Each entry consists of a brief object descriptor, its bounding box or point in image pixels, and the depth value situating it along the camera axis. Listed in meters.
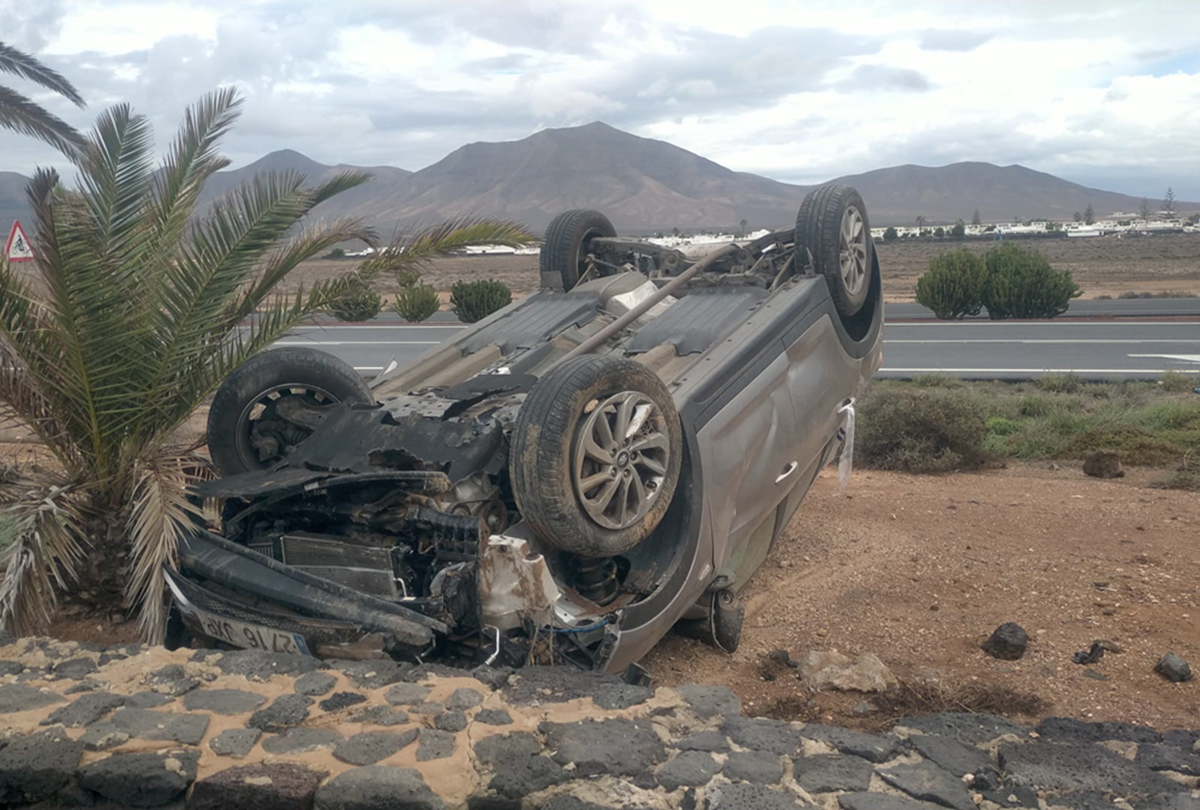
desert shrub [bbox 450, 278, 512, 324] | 24.19
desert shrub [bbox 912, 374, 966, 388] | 14.95
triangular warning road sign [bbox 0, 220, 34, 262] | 14.07
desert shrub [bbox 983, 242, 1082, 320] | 23.88
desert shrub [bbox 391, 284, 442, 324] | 26.12
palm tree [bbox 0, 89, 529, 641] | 5.18
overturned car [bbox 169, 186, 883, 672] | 4.58
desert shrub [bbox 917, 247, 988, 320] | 24.30
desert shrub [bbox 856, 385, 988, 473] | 10.39
